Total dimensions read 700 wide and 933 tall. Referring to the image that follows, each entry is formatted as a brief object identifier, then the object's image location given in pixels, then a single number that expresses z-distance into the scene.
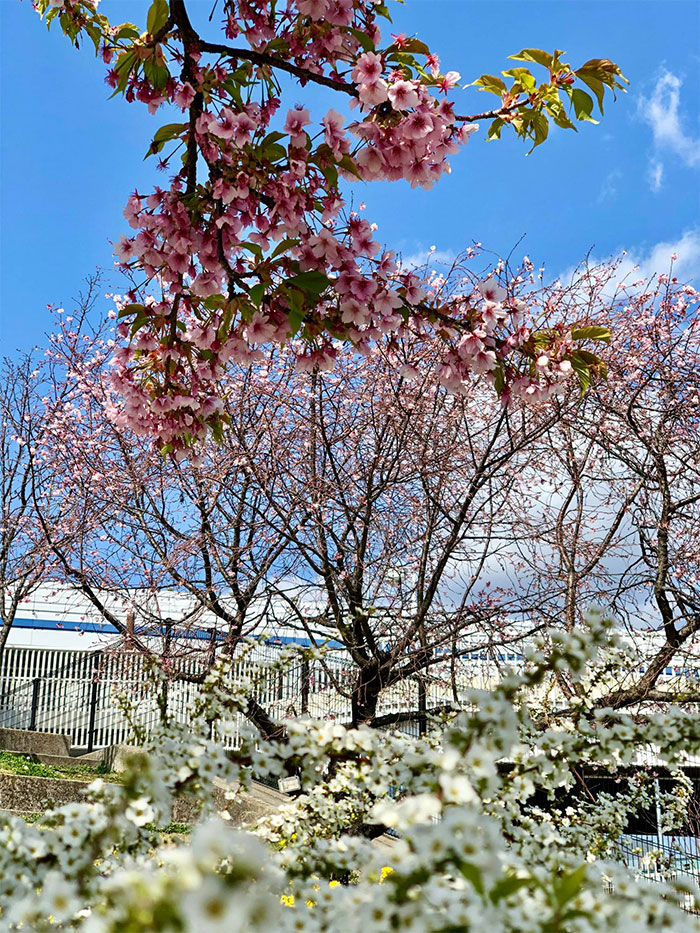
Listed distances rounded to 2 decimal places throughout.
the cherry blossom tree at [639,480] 5.80
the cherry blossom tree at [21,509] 9.91
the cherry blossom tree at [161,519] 6.47
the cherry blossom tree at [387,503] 5.33
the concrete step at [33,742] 11.29
